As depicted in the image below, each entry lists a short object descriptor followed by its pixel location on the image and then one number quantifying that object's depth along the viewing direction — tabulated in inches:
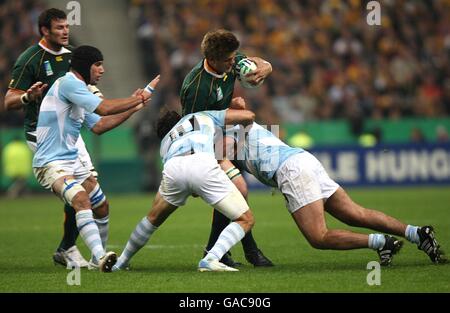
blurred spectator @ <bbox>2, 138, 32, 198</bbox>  1763.0
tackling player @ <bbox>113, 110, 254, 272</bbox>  653.9
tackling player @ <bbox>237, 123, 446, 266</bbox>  674.2
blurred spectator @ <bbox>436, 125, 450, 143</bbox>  1882.4
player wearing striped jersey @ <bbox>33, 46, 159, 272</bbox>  687.1
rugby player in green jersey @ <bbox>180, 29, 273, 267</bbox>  700.0
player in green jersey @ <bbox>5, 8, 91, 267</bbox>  768.3
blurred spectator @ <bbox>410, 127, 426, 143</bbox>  1872.5
